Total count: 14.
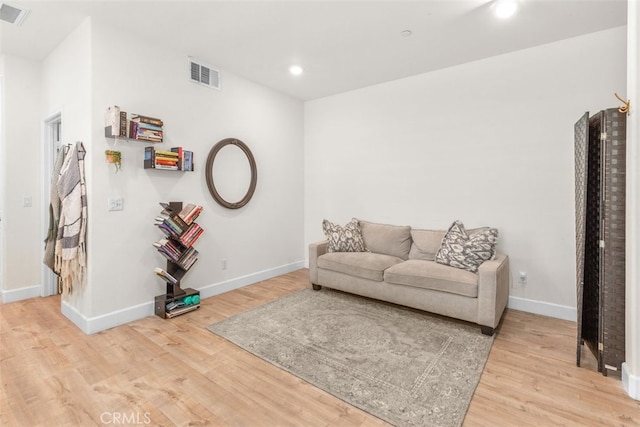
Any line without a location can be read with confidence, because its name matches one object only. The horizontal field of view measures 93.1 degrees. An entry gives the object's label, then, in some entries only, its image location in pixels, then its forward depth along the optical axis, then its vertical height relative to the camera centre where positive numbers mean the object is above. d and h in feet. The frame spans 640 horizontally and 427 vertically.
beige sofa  8.91 -2.27
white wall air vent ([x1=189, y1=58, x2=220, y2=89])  11.42 +5.22
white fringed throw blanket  8.96 -0.28
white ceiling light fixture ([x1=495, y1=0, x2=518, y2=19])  7.91 +5.35
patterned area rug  6.06 -3.75
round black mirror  11.96 +1.50
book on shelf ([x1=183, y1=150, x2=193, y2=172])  10.78 +1.75
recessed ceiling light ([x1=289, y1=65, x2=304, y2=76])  12.21 +5.71
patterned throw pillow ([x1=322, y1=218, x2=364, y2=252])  12.84 -1.25
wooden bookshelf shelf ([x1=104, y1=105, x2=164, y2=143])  8.85 +2.55
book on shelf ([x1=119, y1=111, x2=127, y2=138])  9.00 +2.52
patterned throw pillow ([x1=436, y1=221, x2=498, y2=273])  9.71 -1.32
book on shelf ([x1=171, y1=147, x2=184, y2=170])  10.55 +1.76
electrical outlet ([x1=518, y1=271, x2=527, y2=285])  10.73 -2.46
